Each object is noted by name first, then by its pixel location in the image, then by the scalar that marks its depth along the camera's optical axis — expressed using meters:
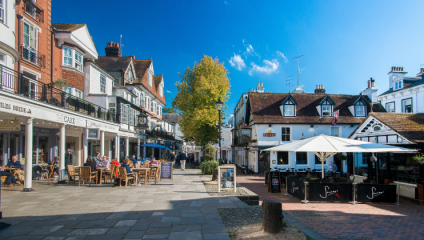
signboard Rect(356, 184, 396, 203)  11.06
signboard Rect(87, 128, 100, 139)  16.42
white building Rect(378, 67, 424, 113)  25.80
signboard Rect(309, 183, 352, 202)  11.02
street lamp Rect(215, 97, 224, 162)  15.93
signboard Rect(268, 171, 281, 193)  13.82
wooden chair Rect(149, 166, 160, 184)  14.91
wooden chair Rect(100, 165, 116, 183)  14.57
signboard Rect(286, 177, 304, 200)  11.26
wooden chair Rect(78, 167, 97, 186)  13.11
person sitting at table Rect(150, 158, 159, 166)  17.00
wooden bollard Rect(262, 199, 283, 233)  5.66
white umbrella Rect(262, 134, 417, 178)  11.07
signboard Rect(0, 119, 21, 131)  10.52
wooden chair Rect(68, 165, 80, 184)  13.97
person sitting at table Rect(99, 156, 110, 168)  14.15
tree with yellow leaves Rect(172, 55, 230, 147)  29.17
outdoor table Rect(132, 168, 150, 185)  14.32
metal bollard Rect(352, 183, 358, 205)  10.85
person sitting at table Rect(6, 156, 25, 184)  13.03
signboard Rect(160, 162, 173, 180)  14.72
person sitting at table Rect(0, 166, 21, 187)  12.10
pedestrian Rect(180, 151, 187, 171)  26.77
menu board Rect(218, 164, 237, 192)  11.84
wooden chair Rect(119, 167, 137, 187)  12.91
